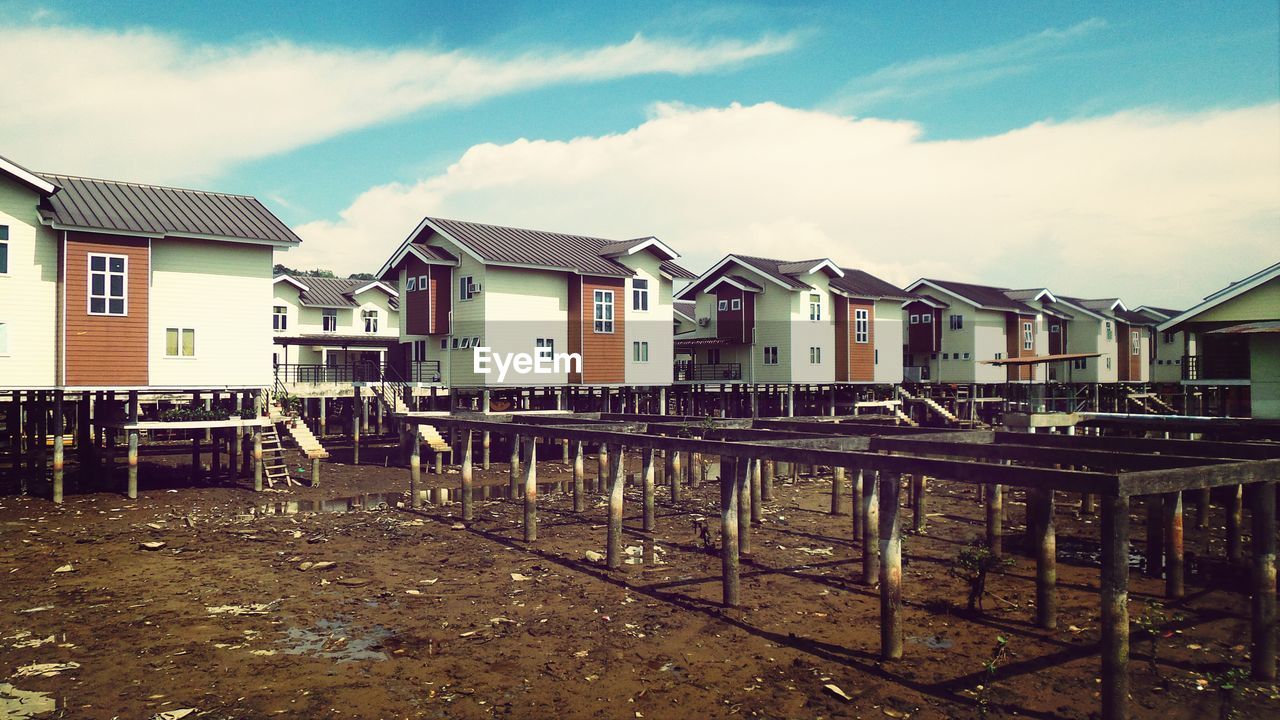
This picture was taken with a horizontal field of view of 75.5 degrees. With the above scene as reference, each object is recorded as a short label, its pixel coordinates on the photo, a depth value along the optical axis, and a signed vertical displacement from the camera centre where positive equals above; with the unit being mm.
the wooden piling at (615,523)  17353 -3076
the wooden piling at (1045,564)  13445 -3134
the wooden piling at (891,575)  11836 -2856
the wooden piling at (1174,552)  15141 -3249
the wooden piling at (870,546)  14914 -3305
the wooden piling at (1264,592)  11117 -2948
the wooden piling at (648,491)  20203 -2918
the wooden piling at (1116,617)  9547 -2817
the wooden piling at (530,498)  20109 -2937
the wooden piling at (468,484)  22859 -2961
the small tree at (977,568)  14227 -3355
